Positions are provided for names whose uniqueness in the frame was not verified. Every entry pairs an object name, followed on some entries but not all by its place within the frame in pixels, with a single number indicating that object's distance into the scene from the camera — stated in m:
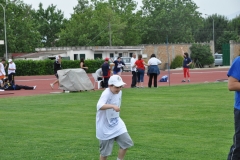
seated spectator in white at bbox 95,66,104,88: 29.71
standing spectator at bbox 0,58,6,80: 30.94
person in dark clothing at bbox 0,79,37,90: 30.05
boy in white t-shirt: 8.42
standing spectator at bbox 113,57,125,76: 29.38
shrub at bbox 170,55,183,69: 72.75
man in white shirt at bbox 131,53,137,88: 29.03
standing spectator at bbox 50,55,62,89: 29.66
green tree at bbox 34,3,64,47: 115.12
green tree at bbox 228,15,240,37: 117.75
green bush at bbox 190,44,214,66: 73.38
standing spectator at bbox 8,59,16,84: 32.22
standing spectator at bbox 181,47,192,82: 33.22
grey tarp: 26.64
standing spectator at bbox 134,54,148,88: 28.59
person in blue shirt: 7.34
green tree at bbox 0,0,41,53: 83.69
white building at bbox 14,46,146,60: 70.56
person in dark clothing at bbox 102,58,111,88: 27.77
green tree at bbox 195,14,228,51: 117.75
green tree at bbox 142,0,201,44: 109.81
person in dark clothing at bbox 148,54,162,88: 27.91
